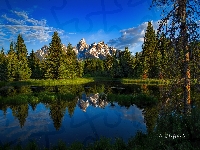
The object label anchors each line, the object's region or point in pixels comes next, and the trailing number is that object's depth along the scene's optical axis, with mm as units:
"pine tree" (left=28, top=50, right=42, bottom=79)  80200
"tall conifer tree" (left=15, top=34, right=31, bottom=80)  67688
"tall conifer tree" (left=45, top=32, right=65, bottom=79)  65938
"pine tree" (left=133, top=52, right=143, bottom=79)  68619
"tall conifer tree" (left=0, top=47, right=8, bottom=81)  64006
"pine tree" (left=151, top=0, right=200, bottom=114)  8852
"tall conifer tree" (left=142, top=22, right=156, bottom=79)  67862
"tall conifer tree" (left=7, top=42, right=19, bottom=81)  65625
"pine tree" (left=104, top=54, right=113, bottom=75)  94981
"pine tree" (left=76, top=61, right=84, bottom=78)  81962
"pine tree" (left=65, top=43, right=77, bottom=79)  70319
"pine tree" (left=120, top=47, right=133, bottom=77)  80269
